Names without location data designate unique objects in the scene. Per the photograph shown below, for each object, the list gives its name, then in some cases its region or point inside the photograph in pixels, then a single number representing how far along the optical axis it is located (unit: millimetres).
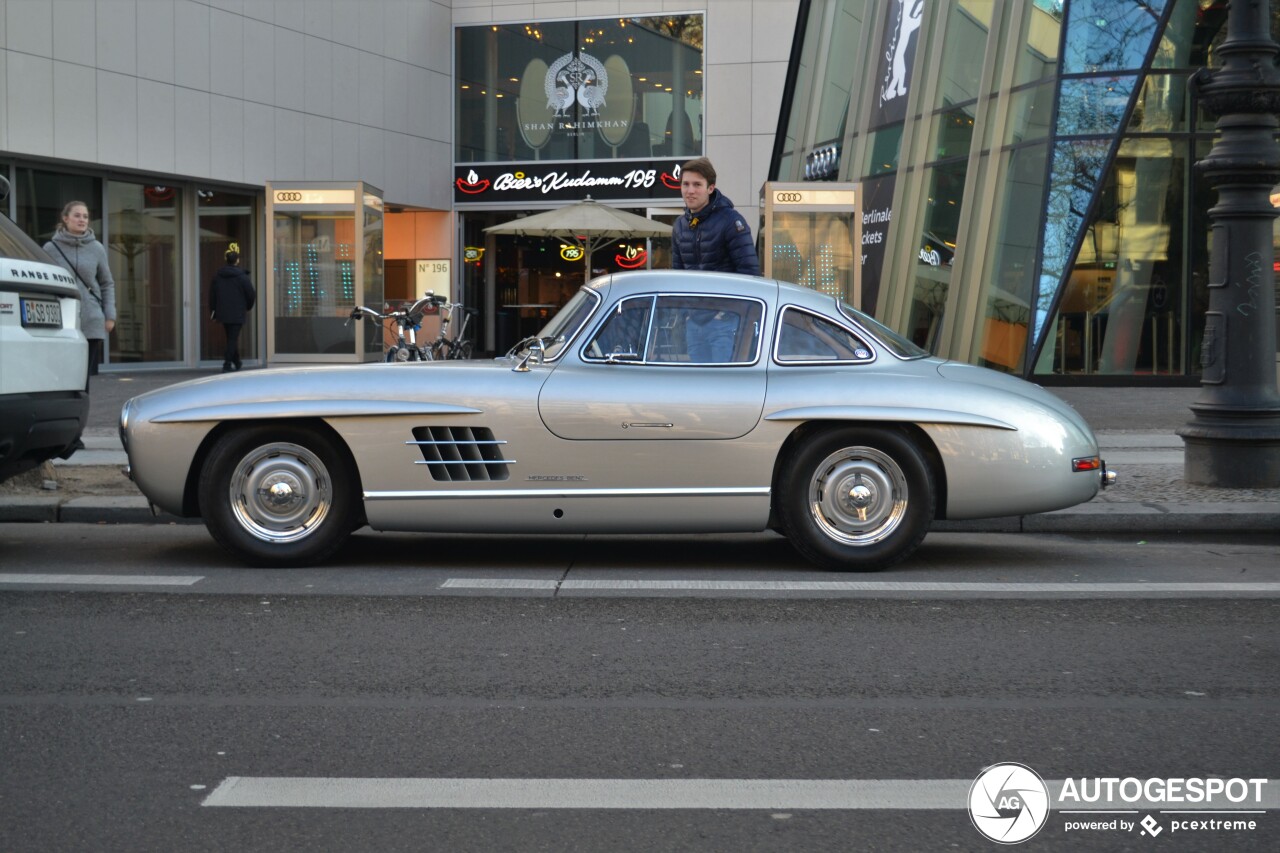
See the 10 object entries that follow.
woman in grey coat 10766
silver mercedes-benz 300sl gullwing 6512
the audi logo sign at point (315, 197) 19812
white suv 6457
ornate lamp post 8781
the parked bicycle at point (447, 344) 17219
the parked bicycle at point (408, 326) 16031
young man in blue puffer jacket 8398
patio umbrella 23250
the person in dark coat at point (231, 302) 21297
